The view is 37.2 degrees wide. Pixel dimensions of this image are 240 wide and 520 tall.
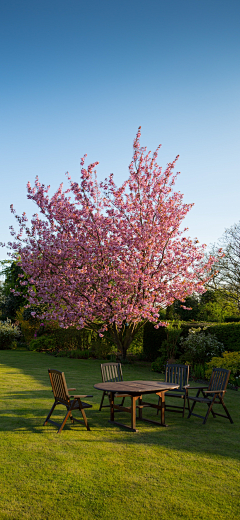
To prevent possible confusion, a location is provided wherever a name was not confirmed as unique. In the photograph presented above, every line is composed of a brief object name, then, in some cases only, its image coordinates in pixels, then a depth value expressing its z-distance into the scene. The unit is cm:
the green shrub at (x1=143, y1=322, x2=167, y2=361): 1659
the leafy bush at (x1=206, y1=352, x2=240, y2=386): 1101
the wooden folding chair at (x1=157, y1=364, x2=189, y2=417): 758
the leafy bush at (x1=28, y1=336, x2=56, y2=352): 2191
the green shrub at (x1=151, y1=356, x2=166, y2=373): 1401
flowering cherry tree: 1367
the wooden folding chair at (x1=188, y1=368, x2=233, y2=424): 688
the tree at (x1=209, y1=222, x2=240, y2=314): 2570
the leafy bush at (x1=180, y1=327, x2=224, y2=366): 1299
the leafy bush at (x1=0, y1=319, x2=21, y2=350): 2425
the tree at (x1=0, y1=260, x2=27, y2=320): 3288
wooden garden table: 618
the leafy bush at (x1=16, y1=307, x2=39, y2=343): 2590
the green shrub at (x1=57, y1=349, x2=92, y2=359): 1888
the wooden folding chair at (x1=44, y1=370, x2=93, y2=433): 582
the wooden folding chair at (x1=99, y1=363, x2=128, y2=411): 795
